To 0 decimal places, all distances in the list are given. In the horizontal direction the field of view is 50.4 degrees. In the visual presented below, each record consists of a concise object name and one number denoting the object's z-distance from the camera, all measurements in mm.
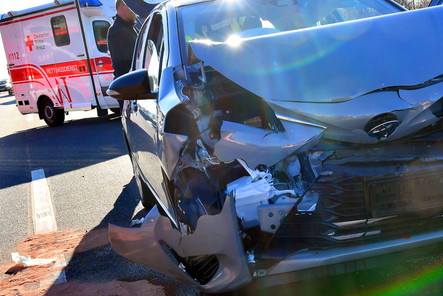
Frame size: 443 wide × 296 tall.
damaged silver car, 2094
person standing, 6109
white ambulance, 11742
